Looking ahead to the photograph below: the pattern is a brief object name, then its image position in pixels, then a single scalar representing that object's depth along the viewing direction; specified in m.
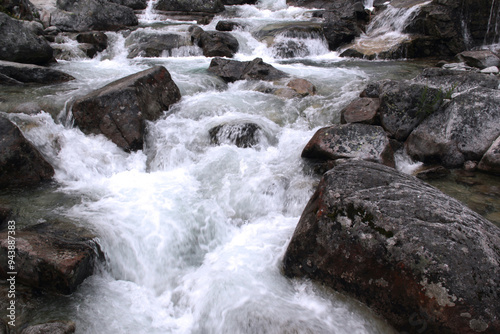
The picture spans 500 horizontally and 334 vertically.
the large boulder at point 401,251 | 2.67
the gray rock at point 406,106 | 6.01
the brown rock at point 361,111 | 6.48
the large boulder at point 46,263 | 3.12
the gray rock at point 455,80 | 6.46
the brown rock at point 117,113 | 6.32
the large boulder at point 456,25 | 12.41
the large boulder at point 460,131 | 5.49
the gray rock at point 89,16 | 14.64
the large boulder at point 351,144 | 5.42
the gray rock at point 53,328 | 2.65
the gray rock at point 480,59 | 10.04
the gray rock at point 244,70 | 9.72
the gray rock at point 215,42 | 13.05
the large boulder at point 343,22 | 14.66
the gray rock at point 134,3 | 19.69
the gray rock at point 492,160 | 5.13
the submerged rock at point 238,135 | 6.52
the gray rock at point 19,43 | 8.82
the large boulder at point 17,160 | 4.75
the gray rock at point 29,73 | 7.87
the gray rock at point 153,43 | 12.82
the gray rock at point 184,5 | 19.53
